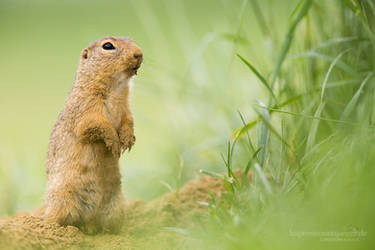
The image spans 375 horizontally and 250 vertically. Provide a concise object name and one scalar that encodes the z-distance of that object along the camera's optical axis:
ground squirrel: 5.44
